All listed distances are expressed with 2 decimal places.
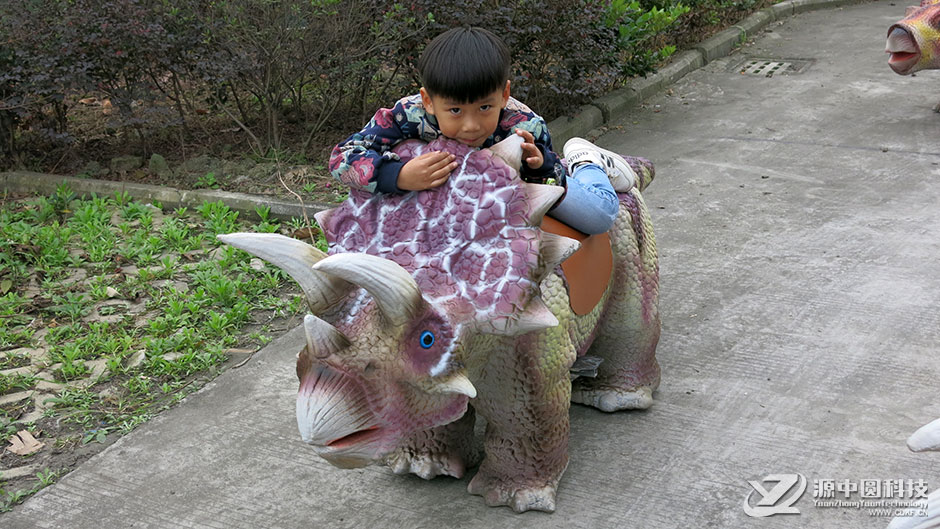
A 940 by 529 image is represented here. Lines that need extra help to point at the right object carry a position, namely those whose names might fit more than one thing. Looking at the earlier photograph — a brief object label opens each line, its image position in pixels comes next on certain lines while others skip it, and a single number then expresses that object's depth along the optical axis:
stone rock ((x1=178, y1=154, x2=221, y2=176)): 6.05
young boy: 2.60
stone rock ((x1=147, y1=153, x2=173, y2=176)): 6.05
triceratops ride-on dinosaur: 2.38
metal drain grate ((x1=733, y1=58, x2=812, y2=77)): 8.31
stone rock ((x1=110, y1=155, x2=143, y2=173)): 6.18
